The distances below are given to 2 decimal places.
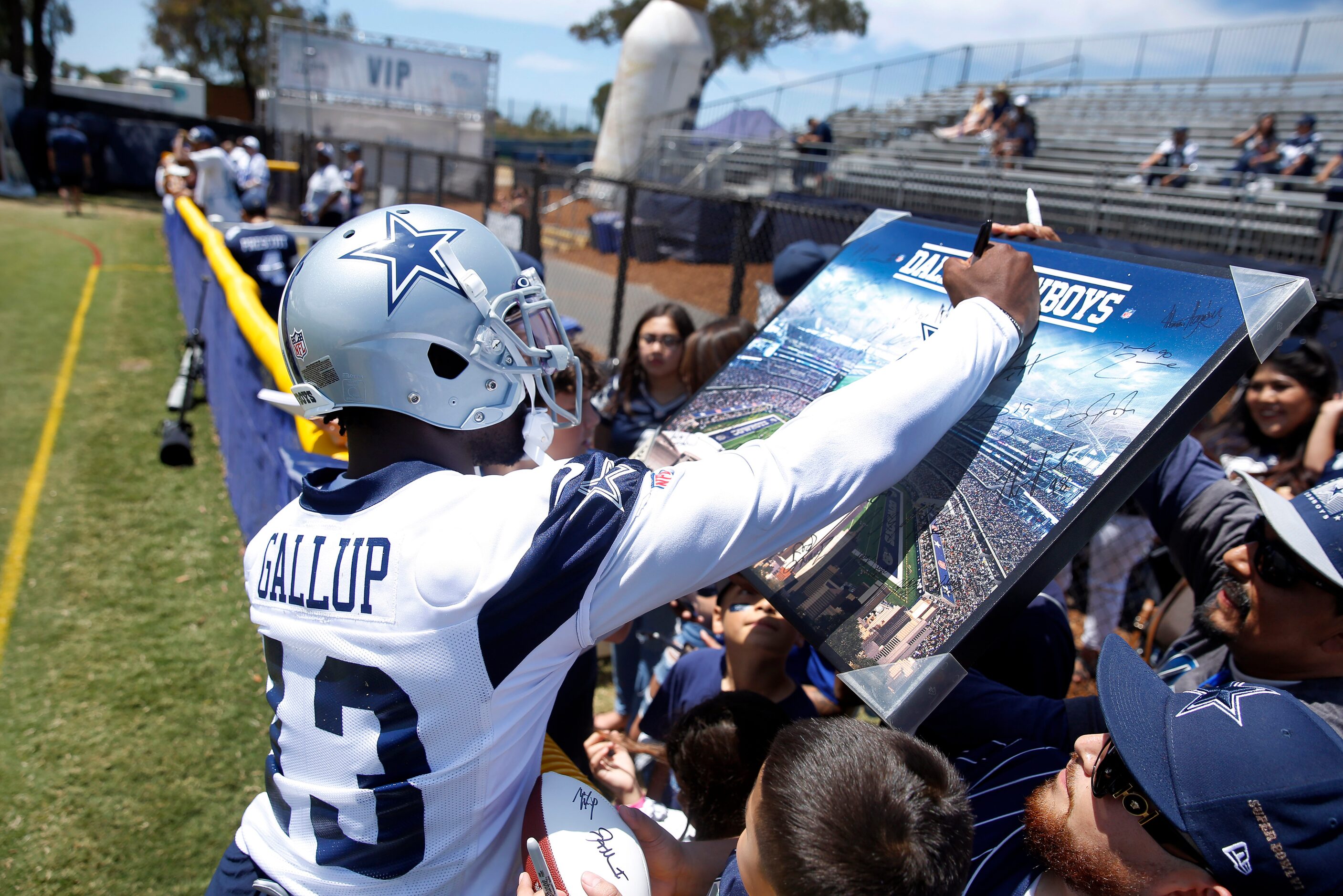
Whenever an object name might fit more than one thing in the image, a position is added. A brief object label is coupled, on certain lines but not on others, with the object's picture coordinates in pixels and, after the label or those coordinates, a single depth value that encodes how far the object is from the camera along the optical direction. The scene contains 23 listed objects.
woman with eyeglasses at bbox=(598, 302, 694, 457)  4.45
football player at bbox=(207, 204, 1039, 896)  1.29
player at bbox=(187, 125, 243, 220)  12.25
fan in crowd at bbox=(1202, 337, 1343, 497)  3.74
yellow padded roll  2.81
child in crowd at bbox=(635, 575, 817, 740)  2.33
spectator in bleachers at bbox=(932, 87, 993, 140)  19.89
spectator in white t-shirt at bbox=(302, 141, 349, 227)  14.48
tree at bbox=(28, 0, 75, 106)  27.31
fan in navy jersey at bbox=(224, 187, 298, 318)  6.71
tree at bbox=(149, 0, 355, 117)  45.28
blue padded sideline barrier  3.47
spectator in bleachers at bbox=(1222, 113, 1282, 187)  12.84
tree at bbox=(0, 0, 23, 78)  28.22
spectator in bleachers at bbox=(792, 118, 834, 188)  18.92
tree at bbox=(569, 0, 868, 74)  43.34
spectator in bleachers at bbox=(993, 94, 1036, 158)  16.64
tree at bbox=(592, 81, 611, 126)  53.92
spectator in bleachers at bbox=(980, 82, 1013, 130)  18.12
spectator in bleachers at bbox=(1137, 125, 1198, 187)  14.32
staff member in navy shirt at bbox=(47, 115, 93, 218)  21.27
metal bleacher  11.48
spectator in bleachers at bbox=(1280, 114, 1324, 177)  11.99
